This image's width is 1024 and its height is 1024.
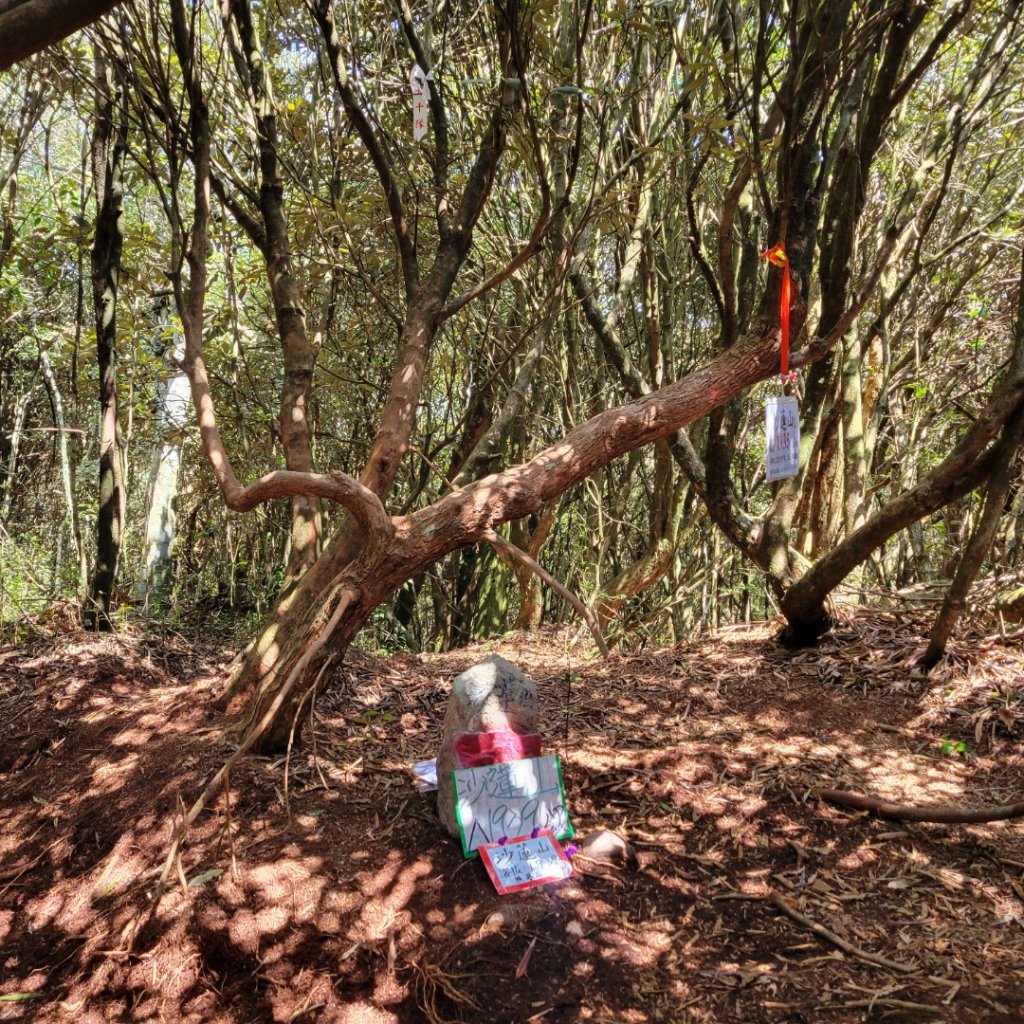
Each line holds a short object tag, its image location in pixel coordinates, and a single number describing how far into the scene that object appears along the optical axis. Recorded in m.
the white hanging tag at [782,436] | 3.33
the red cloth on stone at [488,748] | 2.55
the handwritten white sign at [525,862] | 2.32
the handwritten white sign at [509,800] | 2.45
